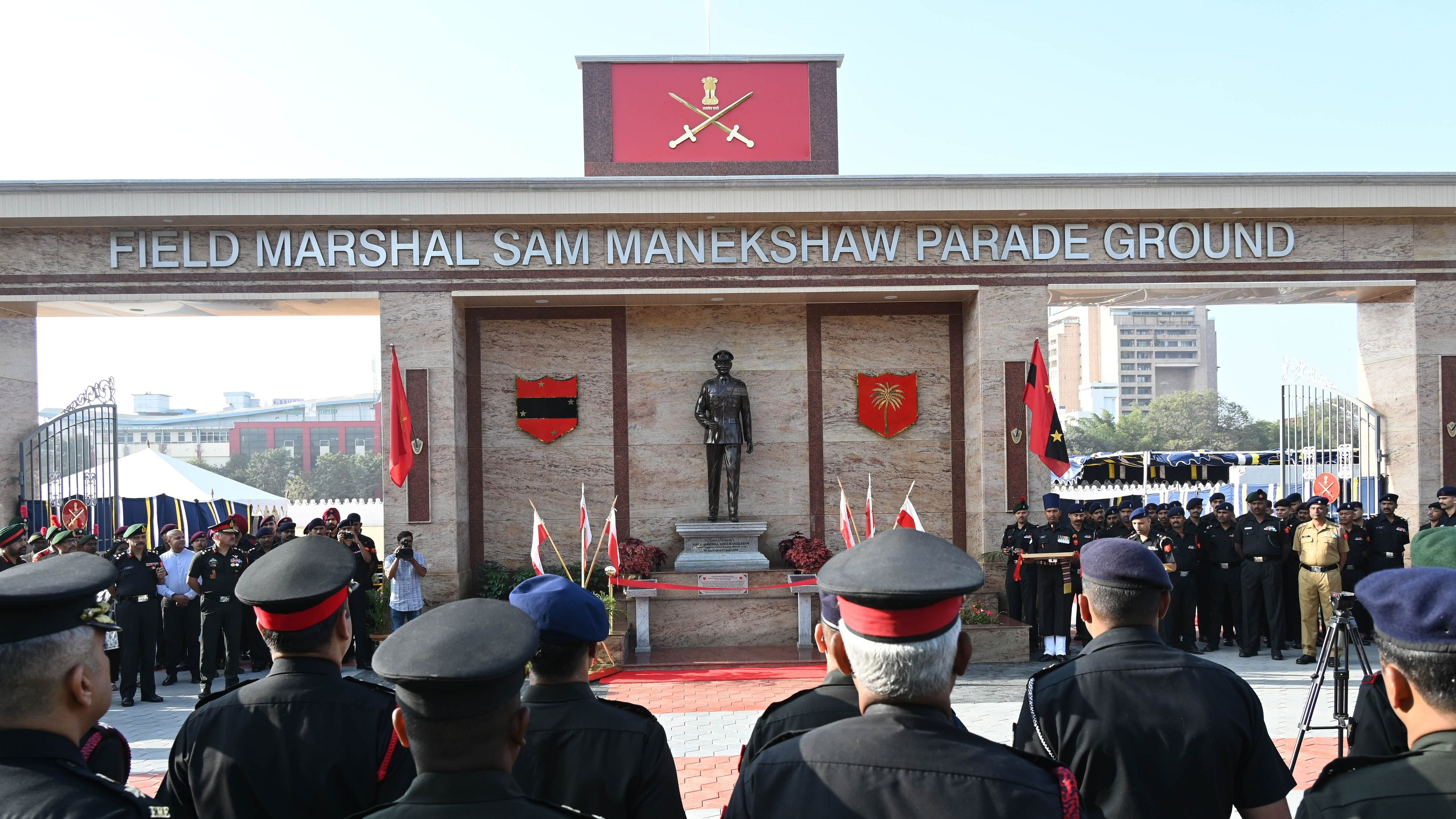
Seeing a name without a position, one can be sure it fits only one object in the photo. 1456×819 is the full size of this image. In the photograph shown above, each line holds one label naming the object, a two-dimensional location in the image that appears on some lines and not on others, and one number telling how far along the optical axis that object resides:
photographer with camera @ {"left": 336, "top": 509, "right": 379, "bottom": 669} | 11.17
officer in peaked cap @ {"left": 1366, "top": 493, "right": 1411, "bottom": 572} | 11.48
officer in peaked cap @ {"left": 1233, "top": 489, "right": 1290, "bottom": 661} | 11.31
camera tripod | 5.74
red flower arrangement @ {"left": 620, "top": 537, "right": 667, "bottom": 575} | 12.89
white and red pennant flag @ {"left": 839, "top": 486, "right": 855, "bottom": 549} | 11.22
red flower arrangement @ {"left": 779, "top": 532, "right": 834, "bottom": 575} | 12.97
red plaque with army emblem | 13.97
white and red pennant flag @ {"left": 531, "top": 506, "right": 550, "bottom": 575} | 10.73
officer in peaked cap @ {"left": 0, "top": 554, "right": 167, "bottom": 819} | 1.98
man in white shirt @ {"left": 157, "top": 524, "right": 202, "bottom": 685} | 10.68
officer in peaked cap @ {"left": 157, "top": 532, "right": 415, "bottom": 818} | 2.69
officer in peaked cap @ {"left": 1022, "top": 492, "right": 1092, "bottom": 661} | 11.31
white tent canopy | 18.09
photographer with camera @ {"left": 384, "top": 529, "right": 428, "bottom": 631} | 11.31
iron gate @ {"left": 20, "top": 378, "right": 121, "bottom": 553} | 13.62
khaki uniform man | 10.86
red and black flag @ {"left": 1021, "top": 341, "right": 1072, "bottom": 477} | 12.15
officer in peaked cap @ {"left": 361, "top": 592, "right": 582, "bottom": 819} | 1.88
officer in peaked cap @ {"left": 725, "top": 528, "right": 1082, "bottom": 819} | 1.92
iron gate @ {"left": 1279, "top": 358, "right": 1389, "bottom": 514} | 13.99
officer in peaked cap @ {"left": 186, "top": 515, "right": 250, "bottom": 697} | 10.06
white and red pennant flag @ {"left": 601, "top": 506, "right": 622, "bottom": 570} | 11.52
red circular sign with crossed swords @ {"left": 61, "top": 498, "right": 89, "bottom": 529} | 12.91
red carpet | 10.70
